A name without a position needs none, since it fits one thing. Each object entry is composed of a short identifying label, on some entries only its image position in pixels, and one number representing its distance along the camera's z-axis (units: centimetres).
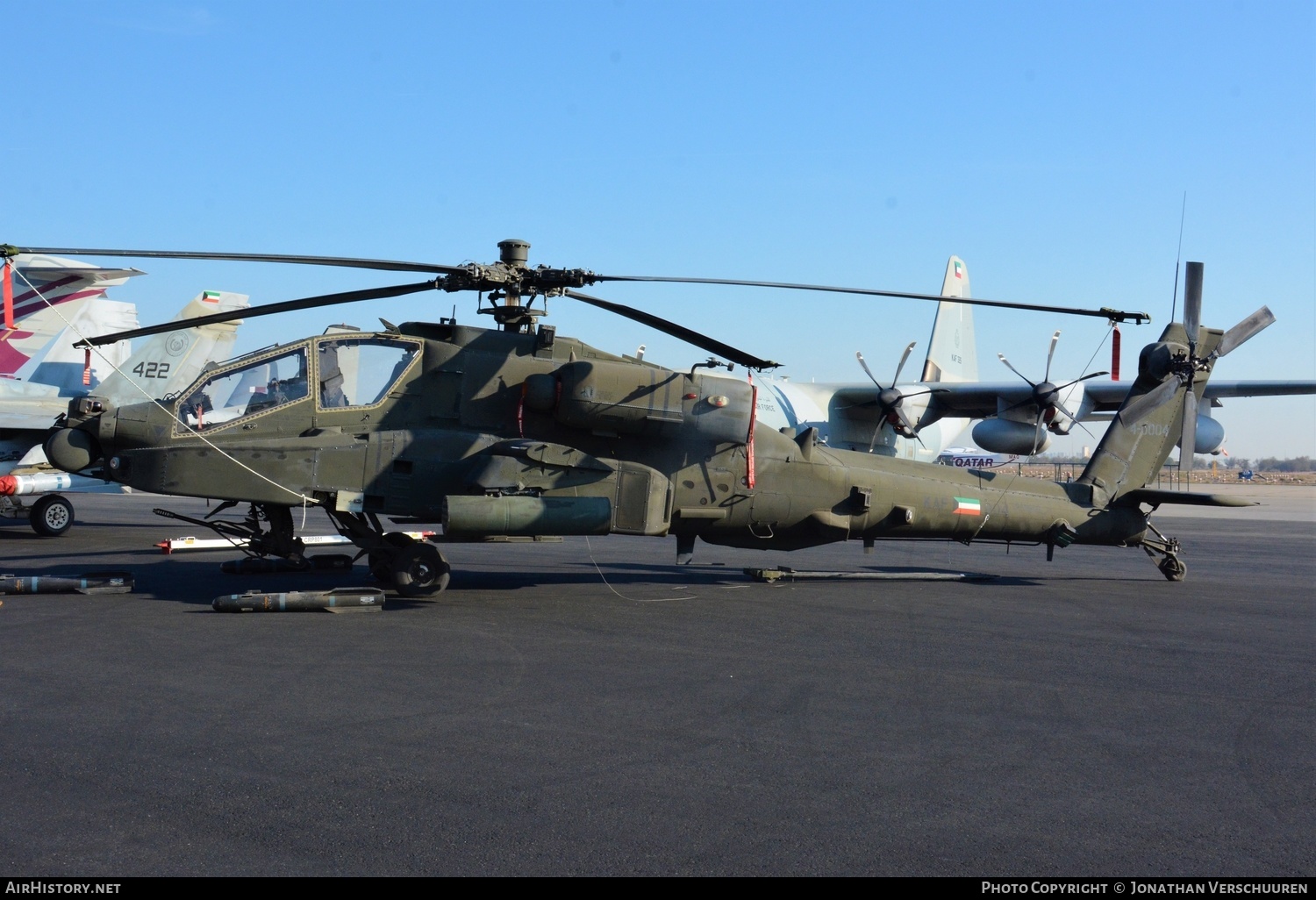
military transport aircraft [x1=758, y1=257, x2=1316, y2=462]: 2694
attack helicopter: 1070
